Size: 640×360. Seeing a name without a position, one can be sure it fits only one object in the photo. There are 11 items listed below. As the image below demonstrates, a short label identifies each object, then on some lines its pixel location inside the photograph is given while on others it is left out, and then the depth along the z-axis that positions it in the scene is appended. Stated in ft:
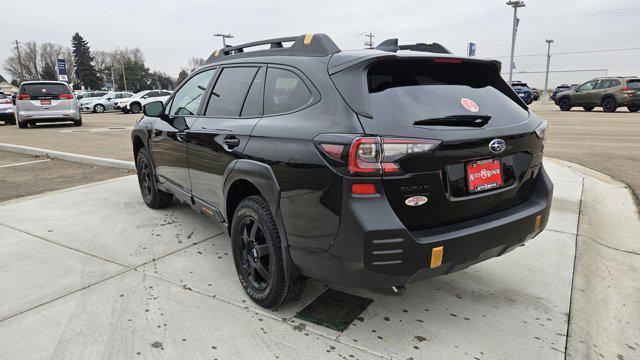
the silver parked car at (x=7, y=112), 62.95
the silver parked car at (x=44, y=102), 51.03
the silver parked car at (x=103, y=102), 111.61
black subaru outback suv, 7.12
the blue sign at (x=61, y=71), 113.70
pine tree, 289.74
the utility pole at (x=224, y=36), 168.86
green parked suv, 67.26
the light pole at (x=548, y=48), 207.23
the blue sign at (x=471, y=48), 53.62
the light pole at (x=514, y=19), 98.17
